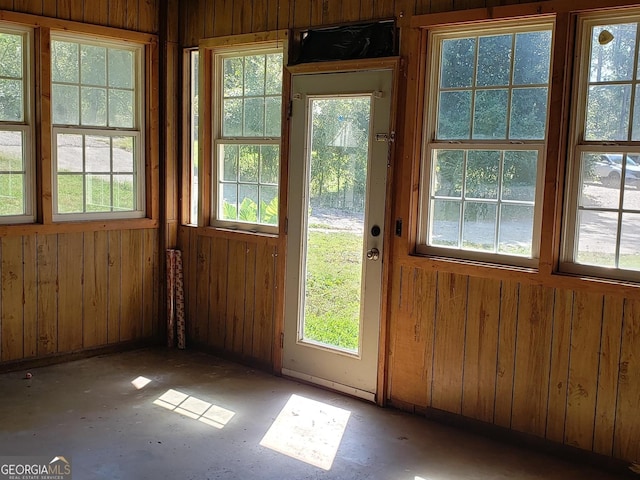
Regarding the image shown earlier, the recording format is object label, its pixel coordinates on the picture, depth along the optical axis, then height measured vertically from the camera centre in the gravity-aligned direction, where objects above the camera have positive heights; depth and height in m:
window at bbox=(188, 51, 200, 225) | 4.98 +0.28
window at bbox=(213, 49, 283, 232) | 4.45 +0.23
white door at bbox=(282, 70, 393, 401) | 3.90 -0.35
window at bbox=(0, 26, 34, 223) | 4.23 +0.25
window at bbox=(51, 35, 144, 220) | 4.48 +0.27
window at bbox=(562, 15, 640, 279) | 3.09 +0.15
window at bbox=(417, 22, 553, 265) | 3.37 +0.20
